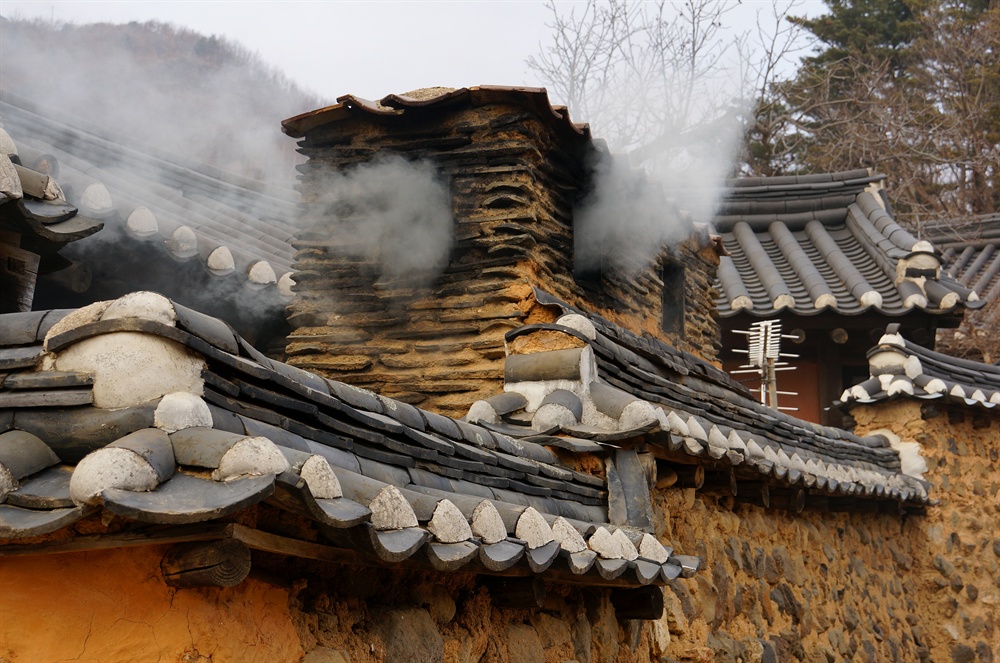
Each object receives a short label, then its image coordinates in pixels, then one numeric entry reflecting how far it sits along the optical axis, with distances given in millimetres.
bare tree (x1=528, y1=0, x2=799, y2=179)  16823
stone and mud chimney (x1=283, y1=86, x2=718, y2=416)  6496
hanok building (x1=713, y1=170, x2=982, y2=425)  13203
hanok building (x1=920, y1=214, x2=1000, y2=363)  16484
